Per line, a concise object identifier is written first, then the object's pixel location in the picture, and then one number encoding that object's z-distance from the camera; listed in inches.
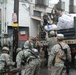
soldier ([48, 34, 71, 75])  197.4
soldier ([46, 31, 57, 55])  281.4
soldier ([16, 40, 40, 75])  204.2
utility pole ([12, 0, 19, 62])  317.4
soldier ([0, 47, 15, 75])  207.3
